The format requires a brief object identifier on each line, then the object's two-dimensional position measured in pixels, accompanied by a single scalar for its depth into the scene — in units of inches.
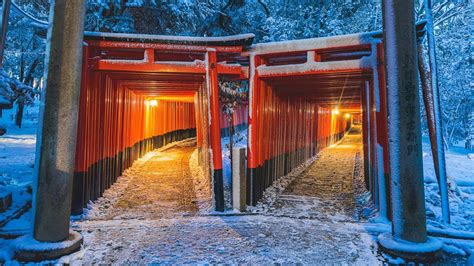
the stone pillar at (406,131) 156.9
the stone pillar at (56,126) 155.0
